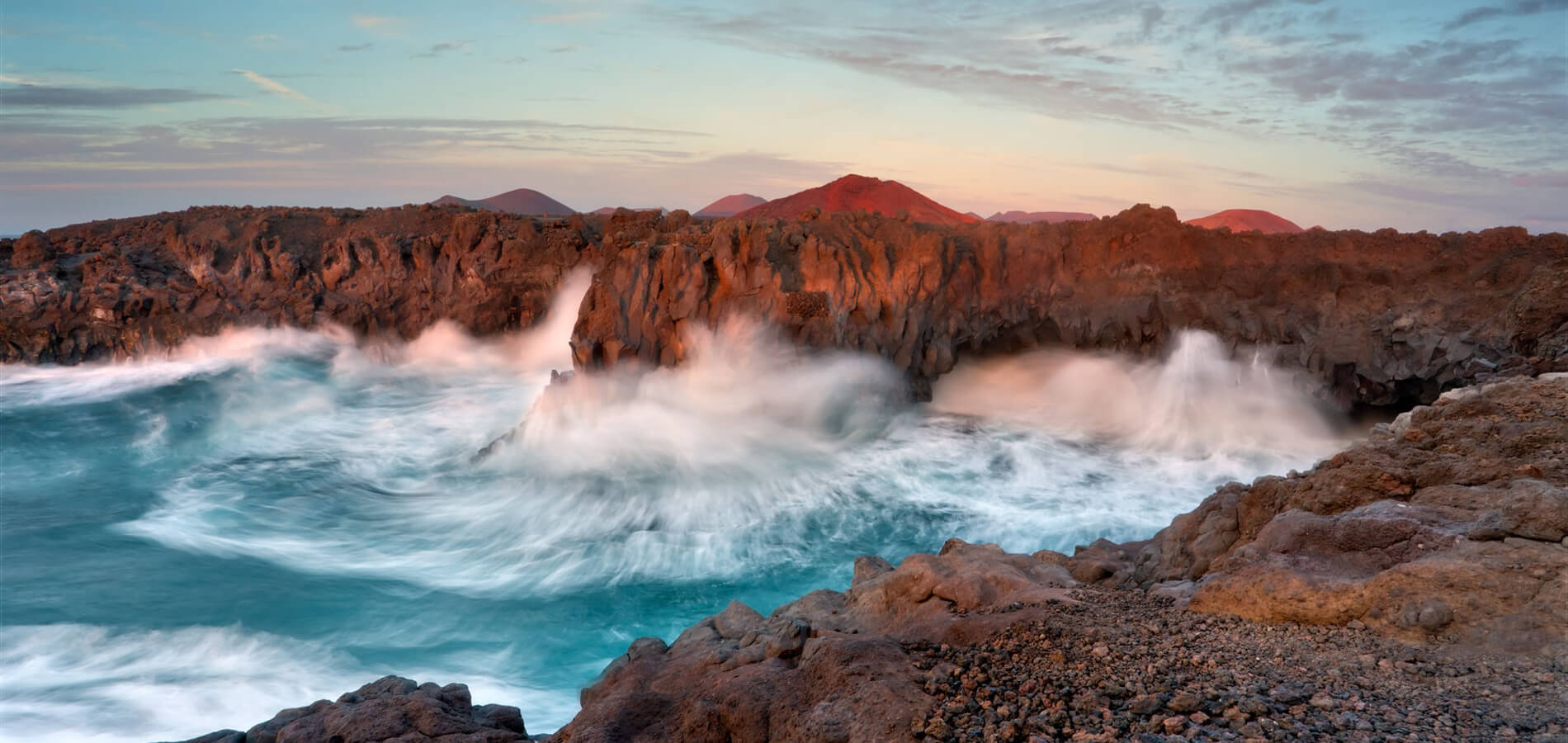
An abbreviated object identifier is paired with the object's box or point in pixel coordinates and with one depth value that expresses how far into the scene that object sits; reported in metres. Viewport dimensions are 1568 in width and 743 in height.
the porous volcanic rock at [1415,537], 3.97
